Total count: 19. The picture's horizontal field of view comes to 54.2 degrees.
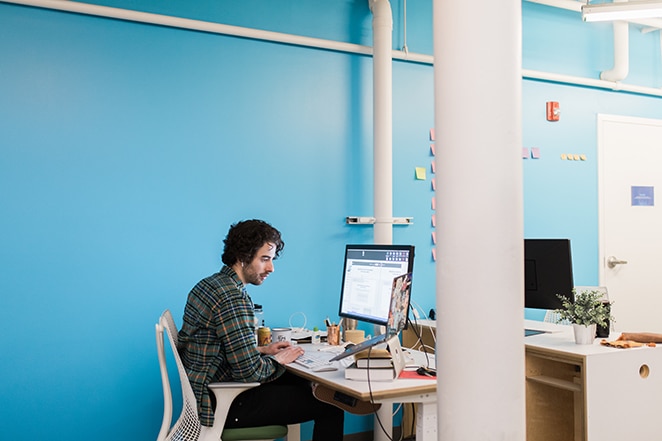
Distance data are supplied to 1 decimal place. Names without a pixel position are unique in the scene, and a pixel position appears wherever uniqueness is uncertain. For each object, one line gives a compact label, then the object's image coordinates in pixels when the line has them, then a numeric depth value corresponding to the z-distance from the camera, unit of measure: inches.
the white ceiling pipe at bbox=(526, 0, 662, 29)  183.8
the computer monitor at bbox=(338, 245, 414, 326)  109.2
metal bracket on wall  153.9
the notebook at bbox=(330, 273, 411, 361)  92.4
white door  193.2
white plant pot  117.3
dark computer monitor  125.0
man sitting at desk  99.8
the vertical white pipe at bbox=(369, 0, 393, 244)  153.0
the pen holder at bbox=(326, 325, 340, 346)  126.9
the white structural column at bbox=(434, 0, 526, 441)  66.5
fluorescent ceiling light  148.0
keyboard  102.1
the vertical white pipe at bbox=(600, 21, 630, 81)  192.7
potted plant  116.4
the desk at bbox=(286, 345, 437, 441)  88.0
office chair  97.3
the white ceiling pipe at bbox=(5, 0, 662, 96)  130.1
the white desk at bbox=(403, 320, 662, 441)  108.2
